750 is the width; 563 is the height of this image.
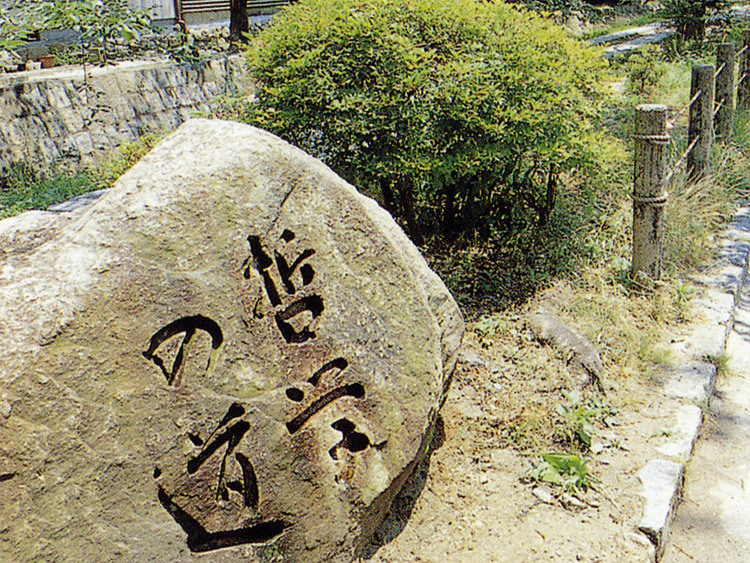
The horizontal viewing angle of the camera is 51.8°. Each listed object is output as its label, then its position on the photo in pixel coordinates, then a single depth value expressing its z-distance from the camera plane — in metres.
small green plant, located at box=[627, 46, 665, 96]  9.23
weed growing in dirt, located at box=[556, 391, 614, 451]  3.62
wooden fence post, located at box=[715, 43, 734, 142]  7.18
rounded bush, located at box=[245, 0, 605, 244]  4.45
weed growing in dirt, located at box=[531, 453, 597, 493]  3.37
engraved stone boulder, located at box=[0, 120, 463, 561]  2.25
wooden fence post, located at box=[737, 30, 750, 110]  8.56
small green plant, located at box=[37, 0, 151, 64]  7.58
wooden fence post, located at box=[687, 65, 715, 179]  6.33
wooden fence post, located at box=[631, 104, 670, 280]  4.87
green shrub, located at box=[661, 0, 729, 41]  13.02
